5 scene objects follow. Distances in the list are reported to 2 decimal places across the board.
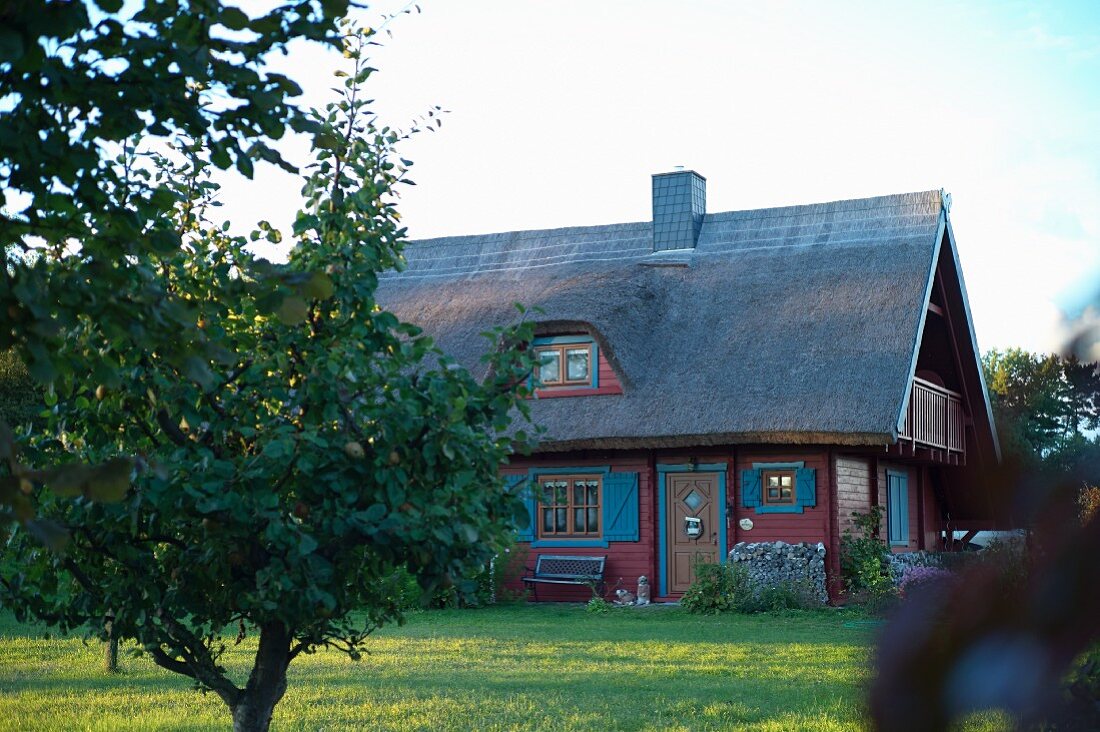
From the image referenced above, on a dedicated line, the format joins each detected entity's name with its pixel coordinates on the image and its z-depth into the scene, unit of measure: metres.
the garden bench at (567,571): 18.55
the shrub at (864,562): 17.22
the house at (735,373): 17.59
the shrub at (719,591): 16.59
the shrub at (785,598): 16.50
